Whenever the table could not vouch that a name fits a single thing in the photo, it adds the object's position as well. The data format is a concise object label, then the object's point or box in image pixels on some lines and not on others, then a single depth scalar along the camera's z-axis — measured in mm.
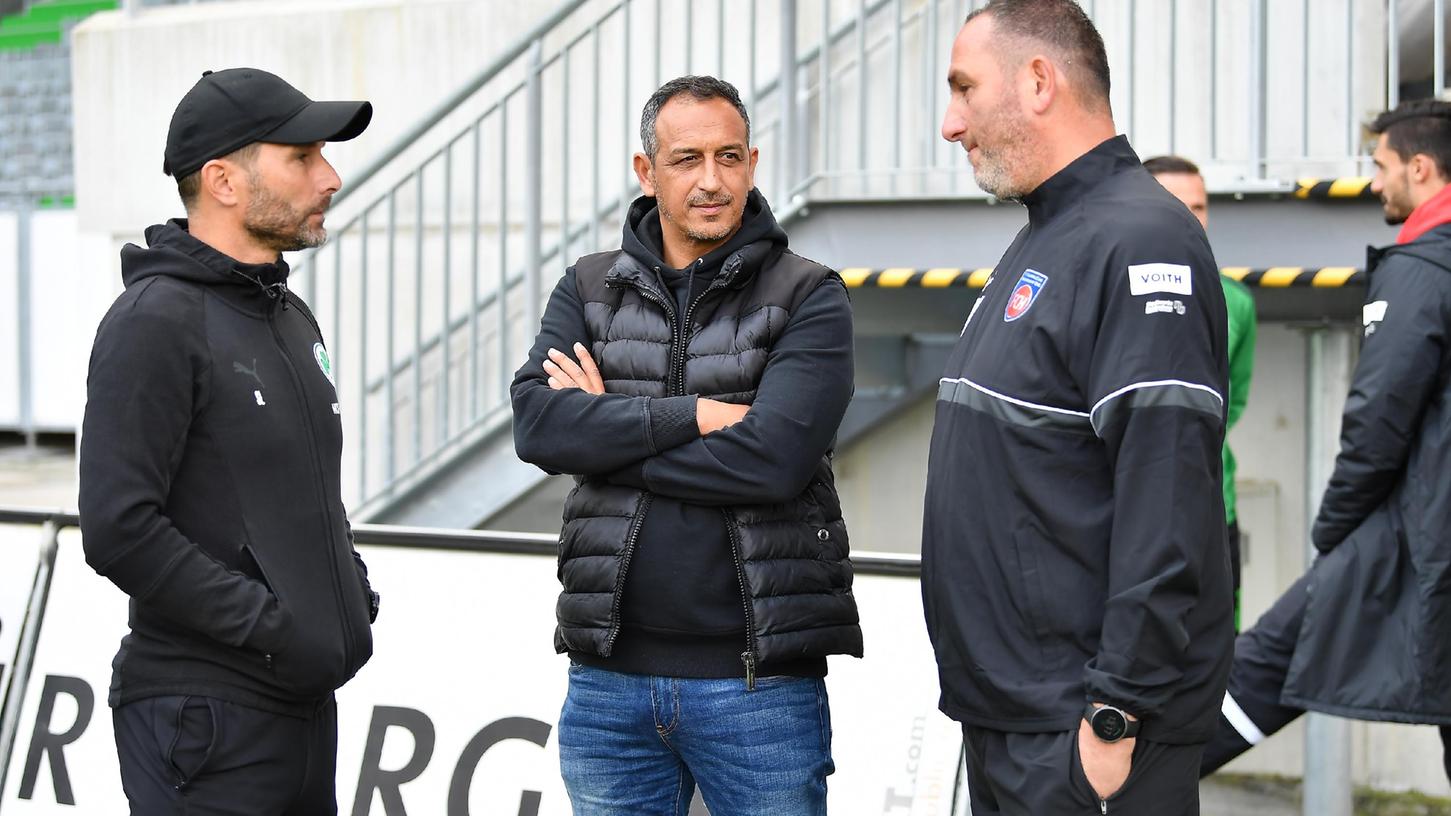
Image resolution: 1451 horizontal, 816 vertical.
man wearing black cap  2562
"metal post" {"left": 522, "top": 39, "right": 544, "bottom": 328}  5500
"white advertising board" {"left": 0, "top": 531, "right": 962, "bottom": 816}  3615
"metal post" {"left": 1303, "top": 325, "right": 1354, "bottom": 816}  4754
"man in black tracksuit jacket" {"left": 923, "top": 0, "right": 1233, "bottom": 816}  2148
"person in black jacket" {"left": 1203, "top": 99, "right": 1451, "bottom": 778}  3701
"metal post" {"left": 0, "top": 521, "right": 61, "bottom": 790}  4238
